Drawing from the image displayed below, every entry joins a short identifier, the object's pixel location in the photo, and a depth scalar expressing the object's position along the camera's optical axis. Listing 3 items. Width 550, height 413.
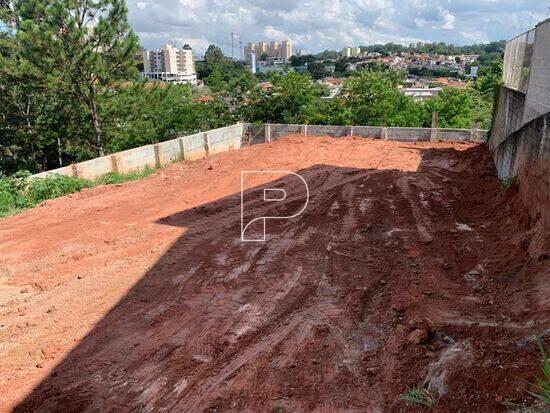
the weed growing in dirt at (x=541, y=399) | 2.63
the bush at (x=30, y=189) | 10.94
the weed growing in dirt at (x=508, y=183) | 8.32
